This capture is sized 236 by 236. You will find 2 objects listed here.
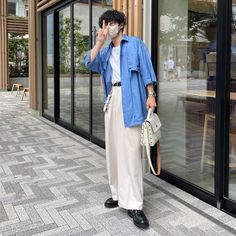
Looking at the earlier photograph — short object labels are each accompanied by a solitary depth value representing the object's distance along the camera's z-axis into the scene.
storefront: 3.18
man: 2.96
